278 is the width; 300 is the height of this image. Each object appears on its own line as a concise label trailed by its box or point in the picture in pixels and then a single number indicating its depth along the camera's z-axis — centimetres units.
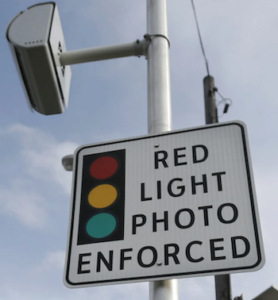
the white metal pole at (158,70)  229
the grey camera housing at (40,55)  238
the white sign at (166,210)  165
